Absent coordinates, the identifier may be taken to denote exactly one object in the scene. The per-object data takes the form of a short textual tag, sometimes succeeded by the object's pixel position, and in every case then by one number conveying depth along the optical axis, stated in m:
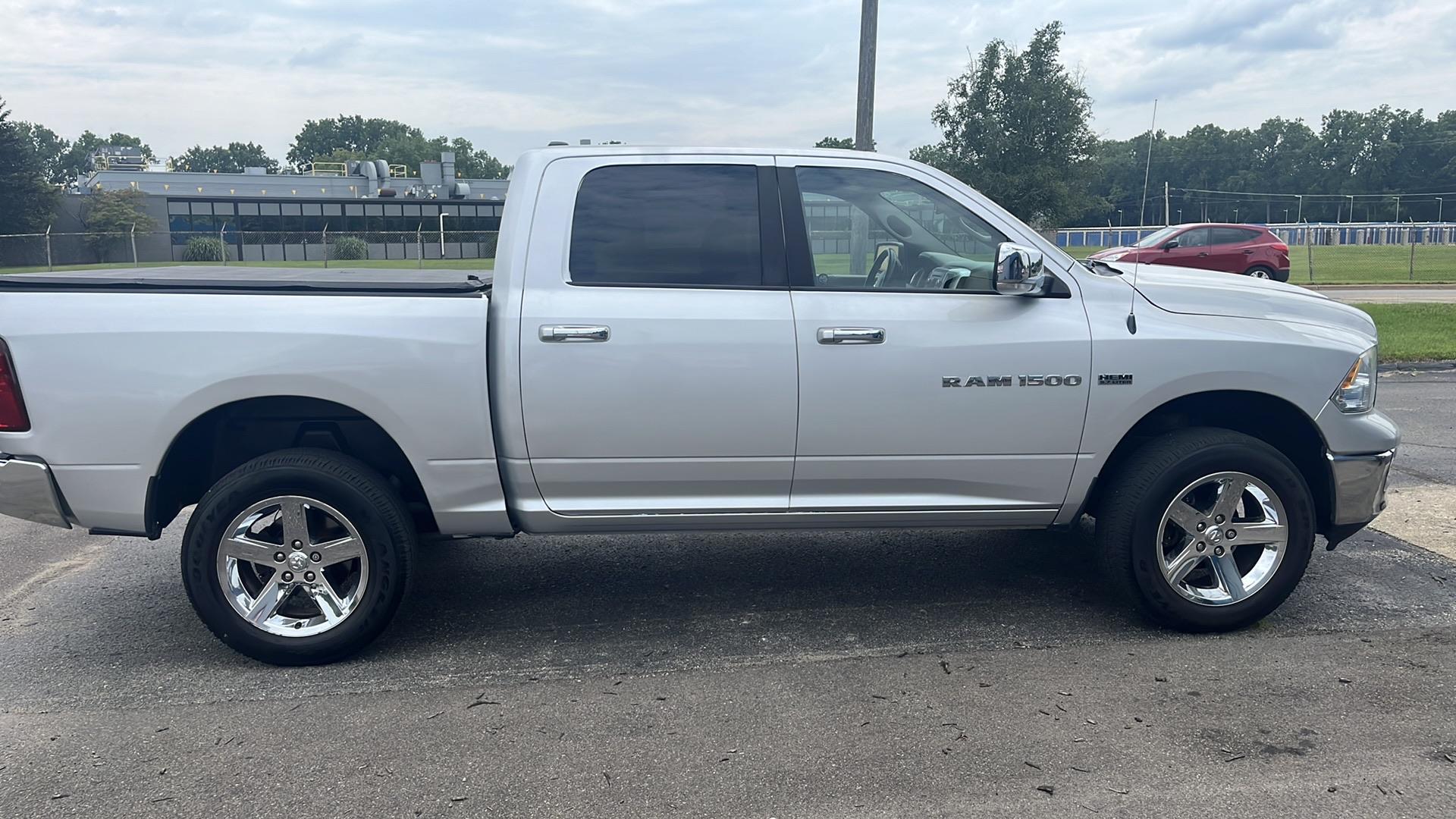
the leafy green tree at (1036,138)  31.98
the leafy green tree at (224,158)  136.25
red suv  22.05
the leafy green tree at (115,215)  43.19
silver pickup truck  3.86
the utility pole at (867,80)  11.27
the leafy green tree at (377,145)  118.25
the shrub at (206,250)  37.28
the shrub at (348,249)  35.72
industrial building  40.25
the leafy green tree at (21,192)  44.31
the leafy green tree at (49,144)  120.62
